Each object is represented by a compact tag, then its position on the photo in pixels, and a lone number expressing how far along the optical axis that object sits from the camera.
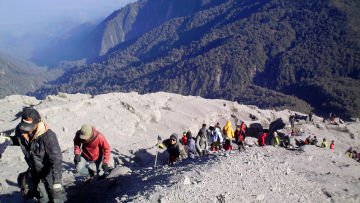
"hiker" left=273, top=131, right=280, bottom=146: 21.30
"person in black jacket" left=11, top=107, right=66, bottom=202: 7.86
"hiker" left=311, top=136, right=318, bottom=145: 26.64
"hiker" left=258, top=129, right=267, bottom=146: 21.61
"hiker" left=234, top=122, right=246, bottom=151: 22.55
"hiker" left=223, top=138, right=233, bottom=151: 20.29
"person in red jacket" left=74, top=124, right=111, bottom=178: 11.19
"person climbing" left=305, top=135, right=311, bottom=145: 26.56
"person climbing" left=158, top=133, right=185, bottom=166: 15.91
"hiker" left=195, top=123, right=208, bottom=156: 17.55
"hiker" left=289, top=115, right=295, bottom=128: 34.19
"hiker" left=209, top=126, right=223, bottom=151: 19.50
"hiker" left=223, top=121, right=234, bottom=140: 23.03
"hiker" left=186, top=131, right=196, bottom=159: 17.45
